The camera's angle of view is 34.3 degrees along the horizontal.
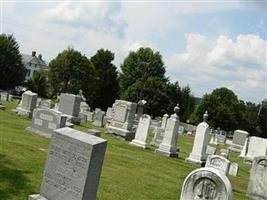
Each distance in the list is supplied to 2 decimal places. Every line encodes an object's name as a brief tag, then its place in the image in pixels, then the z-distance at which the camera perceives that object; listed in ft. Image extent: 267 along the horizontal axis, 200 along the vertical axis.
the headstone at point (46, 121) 57.93
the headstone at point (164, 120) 122.08
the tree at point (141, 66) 243.81
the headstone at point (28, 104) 80.69
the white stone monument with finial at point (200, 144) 66.13
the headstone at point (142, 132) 72.13
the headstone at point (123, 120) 80.39
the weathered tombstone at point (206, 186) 24.90
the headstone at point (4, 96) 135.74
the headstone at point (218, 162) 50.80
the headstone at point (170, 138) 67.77
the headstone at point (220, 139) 143.74
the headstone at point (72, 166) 23.07
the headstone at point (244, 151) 104.12
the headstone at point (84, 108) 131.91
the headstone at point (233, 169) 62.26
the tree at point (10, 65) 197.88
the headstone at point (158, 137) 80.84
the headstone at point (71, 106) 87.76
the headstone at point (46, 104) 104.84
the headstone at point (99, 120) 99.09
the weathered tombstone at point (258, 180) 46.52
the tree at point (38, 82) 209.05
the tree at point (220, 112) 223.51
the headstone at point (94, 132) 43.63
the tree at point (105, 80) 217.97
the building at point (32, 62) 351.30
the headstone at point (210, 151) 74.61
